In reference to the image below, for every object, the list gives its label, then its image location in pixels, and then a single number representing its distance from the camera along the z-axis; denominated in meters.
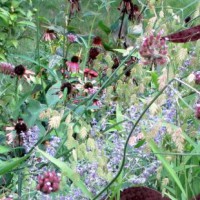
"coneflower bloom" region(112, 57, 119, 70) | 2.77
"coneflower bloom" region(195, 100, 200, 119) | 1.12
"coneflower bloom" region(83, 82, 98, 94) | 2.42
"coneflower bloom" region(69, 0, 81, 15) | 2.88
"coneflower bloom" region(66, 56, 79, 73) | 2.76
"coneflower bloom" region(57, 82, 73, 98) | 2.26
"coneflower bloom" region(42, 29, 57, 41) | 3.34
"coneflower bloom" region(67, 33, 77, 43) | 3.02
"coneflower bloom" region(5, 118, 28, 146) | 1.95
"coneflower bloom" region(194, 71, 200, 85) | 1.31
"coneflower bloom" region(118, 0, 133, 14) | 3.02
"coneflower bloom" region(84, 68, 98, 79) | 2.64
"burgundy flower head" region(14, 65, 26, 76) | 2.41
